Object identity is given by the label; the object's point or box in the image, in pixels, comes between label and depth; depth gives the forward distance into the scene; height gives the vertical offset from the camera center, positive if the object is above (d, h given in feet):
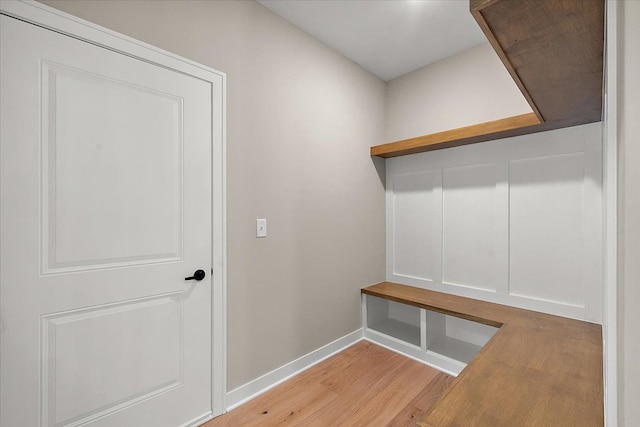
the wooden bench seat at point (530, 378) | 3.30 -2.34
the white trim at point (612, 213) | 2.15 +0.00
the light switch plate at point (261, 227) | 6.28 -0.31
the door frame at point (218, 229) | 5.49 -0.31
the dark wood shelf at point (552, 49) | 2.68 +1.91
